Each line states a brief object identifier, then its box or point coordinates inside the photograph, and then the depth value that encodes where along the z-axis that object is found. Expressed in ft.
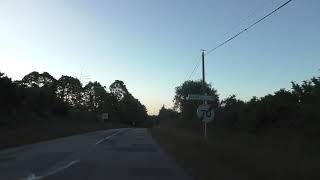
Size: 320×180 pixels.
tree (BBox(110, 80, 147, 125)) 262.73
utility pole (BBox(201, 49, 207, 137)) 60.45
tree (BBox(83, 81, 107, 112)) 242.97
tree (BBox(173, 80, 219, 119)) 111.84
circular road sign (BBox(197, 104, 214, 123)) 44.25
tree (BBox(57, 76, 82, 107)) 216.04
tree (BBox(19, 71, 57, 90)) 191.12
